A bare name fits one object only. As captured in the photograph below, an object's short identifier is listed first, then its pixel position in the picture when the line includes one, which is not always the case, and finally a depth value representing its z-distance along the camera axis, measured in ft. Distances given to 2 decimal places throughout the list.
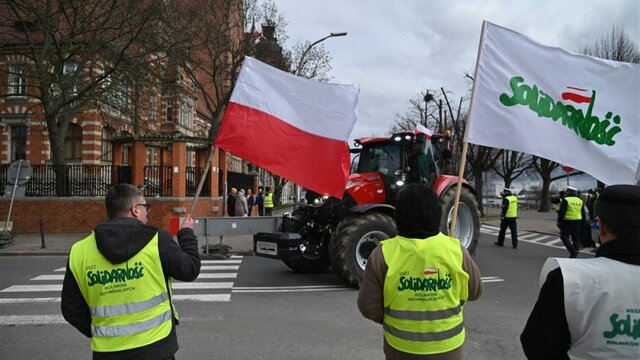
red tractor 28.25
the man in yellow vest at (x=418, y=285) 9.24
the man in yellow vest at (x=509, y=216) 53.01
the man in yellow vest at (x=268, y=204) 87.66
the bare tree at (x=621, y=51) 85.35
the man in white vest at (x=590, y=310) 6.48
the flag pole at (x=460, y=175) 12.85
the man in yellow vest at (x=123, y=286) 9.27
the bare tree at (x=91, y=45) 60.44
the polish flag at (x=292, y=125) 18.56
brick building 65.16
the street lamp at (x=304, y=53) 88.08
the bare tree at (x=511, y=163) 164.96
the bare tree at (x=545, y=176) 153.13
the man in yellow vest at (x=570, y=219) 41.78
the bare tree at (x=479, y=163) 112.98
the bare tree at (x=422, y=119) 129.80
